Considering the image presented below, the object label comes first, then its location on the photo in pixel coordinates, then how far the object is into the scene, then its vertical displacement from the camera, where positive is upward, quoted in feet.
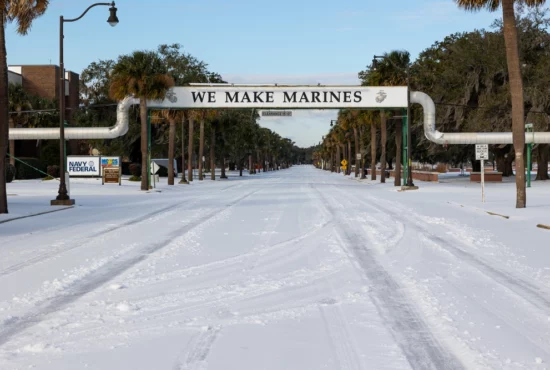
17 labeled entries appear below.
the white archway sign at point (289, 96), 135.44 +14.33
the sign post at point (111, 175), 157.58 -2.58
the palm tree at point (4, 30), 67.56 +15.18
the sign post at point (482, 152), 79.97 +1.61
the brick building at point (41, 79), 242.99 +31.66
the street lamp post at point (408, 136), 127.34 +5.56
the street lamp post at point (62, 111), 81.46 +6.84
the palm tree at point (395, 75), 150.20 +21.18
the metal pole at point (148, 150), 129.82 +2.84
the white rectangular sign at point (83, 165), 179.11 -0.32
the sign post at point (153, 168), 132.26 -0.73
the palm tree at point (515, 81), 69.05 +8.92
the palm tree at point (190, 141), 175.01 +6.34
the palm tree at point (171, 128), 149.38 +8.30
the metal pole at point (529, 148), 135.89 +3.69
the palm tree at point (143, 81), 126.11 +16.26
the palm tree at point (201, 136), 180.86 +8.21
